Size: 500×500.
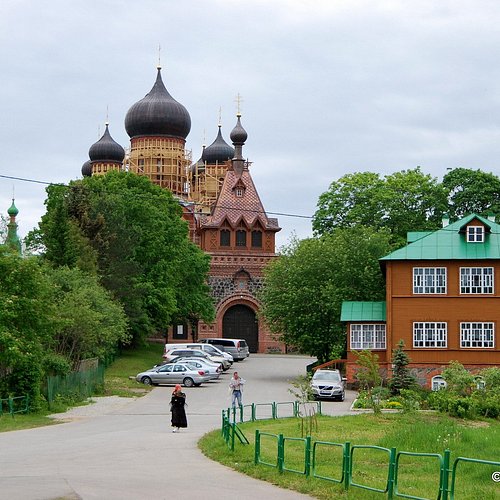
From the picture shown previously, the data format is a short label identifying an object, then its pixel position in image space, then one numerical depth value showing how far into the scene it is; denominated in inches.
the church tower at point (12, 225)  2728.8
